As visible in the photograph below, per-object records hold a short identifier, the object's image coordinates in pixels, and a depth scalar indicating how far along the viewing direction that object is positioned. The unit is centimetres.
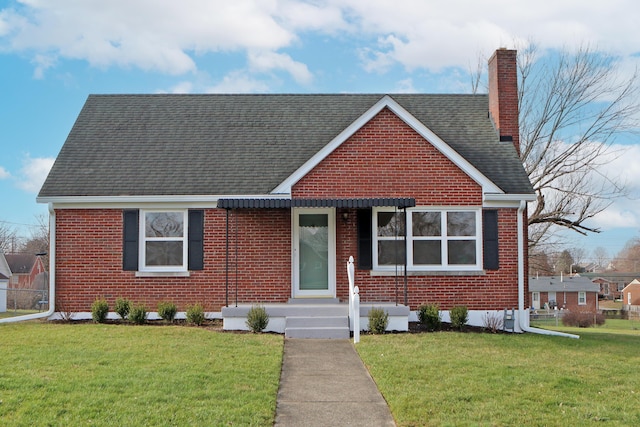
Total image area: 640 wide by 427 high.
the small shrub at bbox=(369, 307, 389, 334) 1401
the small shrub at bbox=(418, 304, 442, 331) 1462
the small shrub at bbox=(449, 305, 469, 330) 1477
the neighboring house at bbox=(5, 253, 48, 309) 6525
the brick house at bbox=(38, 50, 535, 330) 1600
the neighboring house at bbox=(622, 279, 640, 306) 9489
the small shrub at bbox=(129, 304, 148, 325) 1523
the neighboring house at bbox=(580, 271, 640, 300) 10956
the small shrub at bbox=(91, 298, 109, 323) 1541
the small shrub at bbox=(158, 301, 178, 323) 1534
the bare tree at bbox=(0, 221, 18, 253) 6434
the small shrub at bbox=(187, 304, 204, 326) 1496
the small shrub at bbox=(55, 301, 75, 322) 1592
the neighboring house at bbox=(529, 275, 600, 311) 7719
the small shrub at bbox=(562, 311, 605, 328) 4647
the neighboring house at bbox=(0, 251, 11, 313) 4481
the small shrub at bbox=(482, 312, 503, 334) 1517
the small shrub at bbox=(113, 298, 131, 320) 1565
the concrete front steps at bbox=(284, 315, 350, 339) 1380
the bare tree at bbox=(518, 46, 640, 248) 3000
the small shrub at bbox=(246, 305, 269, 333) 1409
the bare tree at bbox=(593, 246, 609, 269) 12744
